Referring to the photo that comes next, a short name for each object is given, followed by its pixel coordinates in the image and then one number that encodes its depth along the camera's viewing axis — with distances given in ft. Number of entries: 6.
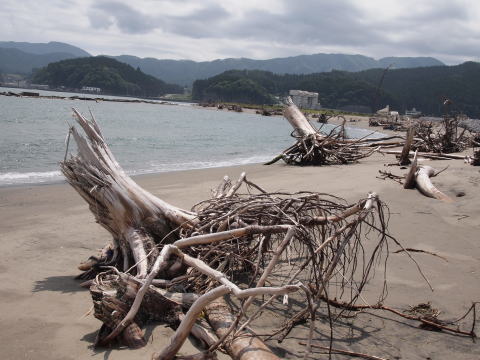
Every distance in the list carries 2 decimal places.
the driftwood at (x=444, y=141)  48.91
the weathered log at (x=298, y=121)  47.52
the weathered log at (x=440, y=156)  42.93
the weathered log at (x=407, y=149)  37.97
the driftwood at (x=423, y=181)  25.17
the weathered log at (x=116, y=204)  14.14
